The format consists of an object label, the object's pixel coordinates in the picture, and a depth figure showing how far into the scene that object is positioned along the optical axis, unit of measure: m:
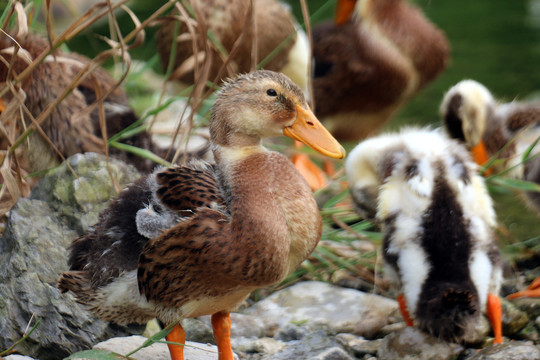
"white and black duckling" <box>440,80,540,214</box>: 7.51
